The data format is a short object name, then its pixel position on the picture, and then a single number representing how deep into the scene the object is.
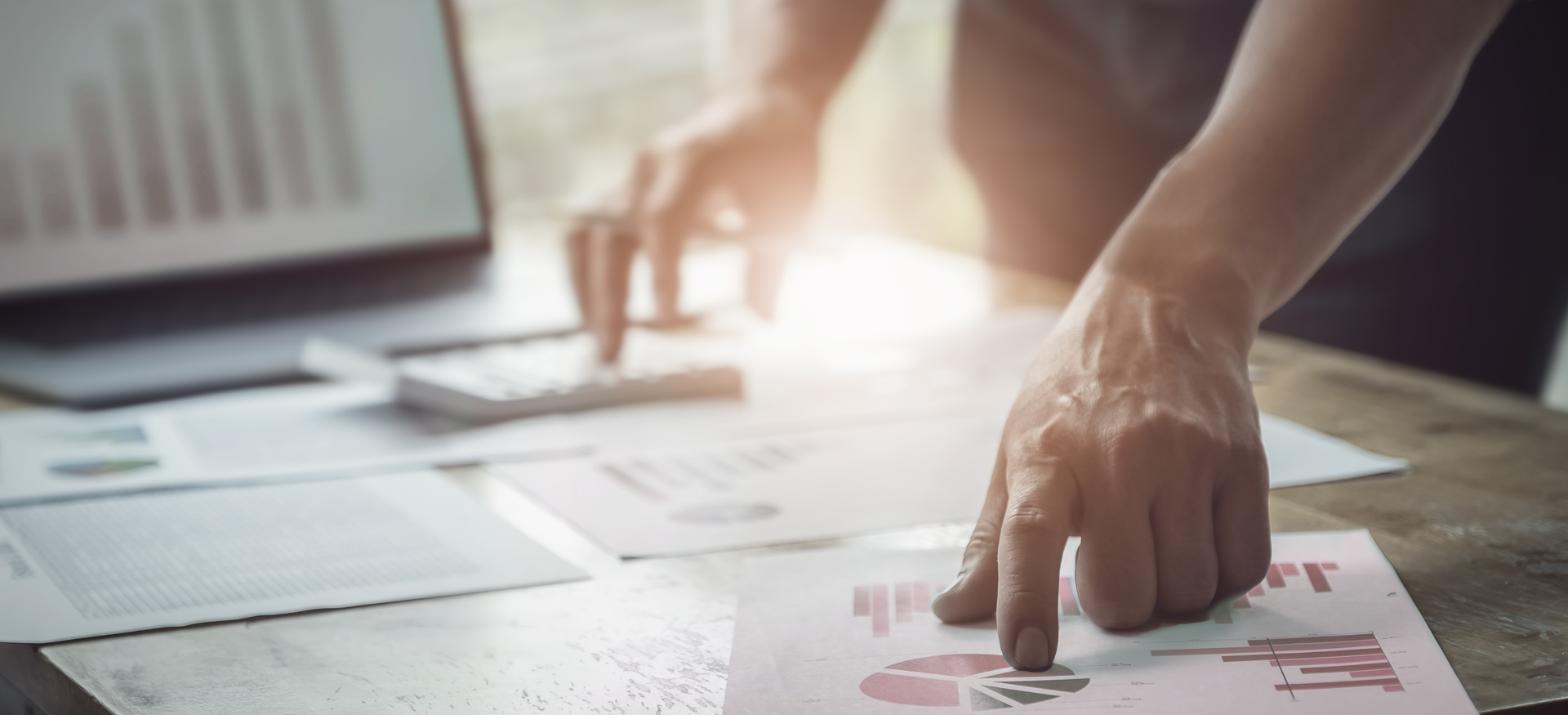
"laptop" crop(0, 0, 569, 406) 1.22
